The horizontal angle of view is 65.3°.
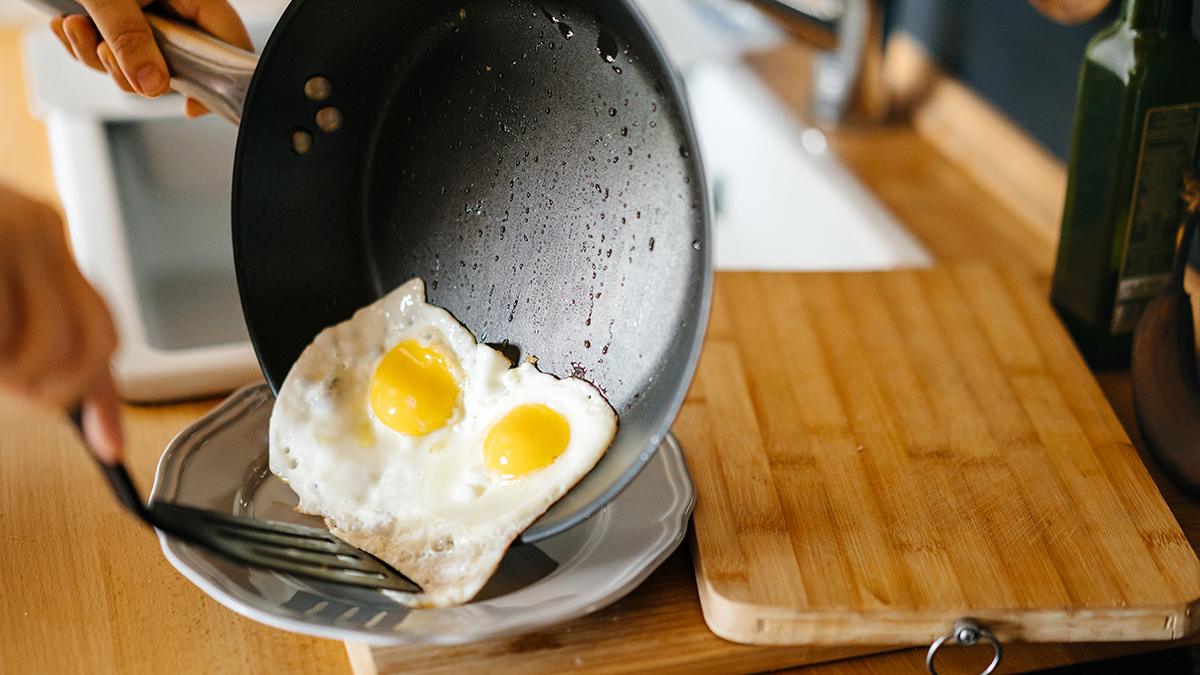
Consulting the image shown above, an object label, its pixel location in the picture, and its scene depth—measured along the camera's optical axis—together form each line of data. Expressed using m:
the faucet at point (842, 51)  1.25
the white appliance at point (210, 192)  1.03
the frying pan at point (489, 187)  0.56
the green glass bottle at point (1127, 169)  0.74
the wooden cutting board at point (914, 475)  0.58
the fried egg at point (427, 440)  0.59
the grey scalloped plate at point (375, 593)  0.53
